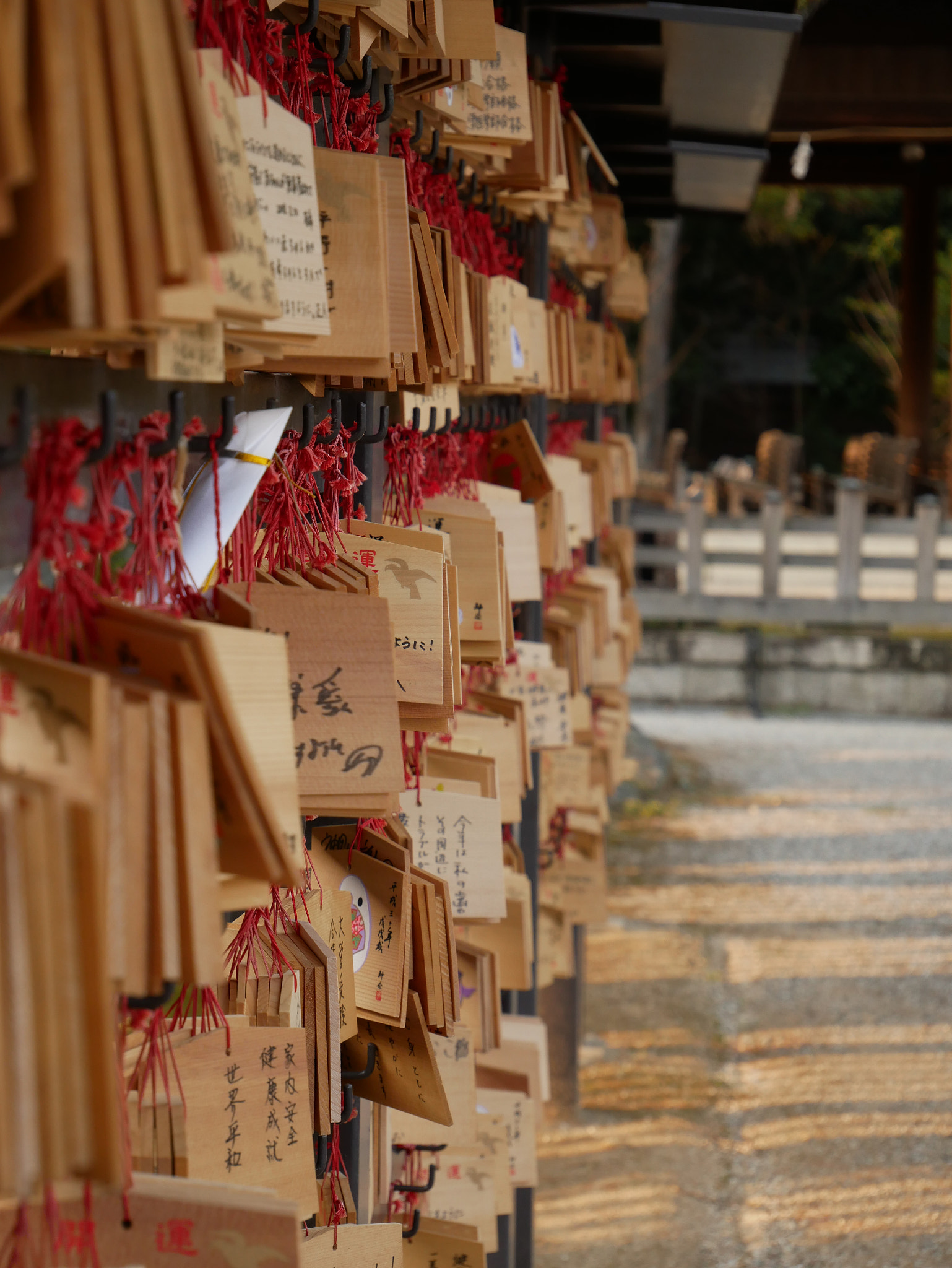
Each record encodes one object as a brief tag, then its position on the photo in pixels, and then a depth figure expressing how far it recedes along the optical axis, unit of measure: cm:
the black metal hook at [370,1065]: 271
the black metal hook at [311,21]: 252
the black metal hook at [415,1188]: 285
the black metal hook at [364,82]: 265
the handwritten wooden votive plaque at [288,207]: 243
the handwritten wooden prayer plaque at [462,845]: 283
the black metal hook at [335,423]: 265
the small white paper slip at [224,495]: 247
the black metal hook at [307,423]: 259
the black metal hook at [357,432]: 268
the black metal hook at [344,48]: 258
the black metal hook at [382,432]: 270
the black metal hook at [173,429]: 238
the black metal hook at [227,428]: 243
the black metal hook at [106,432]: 233
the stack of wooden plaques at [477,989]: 304
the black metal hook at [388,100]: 269
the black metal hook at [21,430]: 229
